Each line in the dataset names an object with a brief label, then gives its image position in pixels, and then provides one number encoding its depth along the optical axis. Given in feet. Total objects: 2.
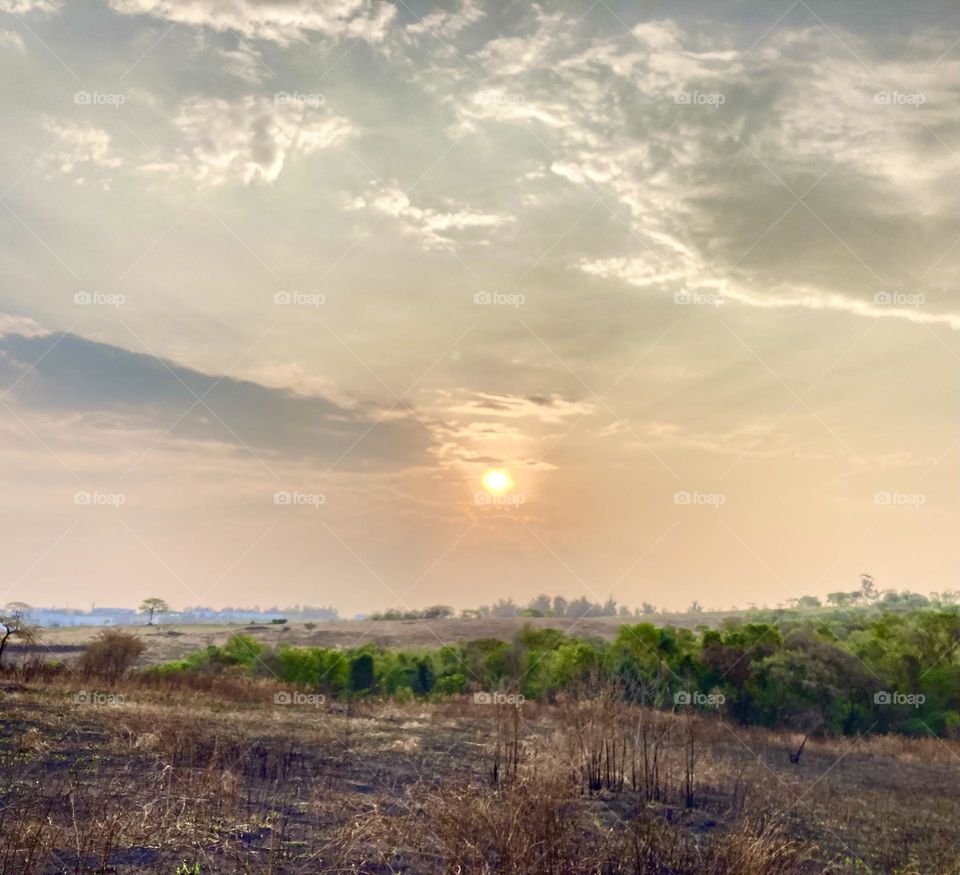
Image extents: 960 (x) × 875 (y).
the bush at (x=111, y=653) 111.14
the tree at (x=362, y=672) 147.54
